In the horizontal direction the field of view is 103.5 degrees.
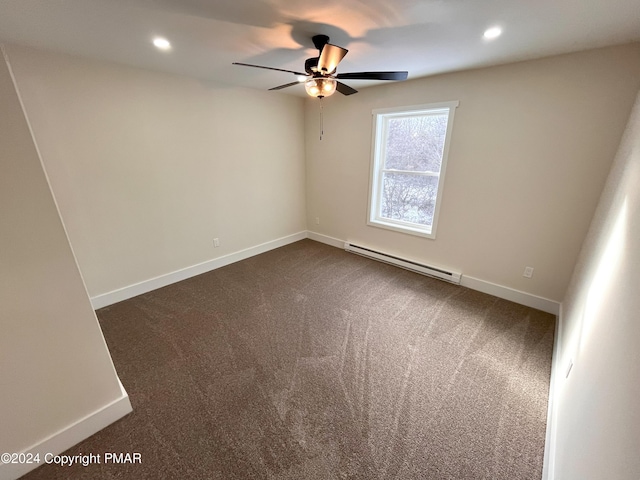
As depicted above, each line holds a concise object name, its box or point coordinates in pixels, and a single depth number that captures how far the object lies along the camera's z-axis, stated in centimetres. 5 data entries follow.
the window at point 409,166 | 301
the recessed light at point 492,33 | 167
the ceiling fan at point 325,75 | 171
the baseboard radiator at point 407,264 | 312
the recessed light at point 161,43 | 184
